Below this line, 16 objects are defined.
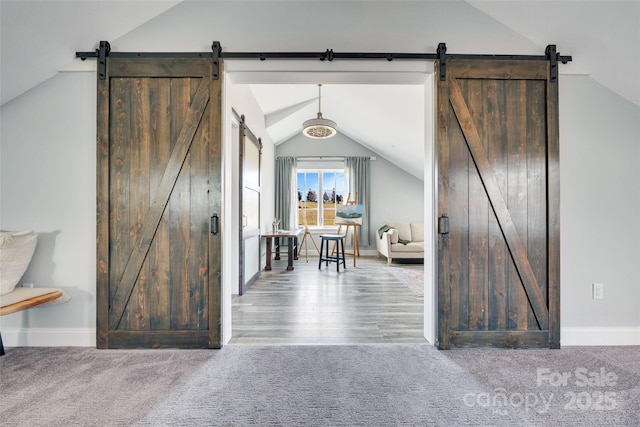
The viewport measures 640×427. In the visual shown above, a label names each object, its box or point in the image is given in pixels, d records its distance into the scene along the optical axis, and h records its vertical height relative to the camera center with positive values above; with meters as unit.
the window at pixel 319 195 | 7.32 +0.48
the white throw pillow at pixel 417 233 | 6.29 -0.42
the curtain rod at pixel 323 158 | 7.15 +1.38
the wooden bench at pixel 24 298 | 1.79 -0.55
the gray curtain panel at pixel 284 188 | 7.02 +0.62
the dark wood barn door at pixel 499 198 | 2.09 +0.12
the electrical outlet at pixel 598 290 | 2.15 -0.57
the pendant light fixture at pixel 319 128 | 4.79 +1.46
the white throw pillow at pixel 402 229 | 6.27 -0.33
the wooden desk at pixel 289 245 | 4.80 -0.53
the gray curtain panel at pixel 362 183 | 7.05 +0.75
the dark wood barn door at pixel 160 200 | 2.07 +0.10
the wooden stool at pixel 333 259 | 5.13 -0.83
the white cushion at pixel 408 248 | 5.65 -0.67
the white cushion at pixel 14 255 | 1.91 -0.28
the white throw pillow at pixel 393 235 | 5.77 -0.43
